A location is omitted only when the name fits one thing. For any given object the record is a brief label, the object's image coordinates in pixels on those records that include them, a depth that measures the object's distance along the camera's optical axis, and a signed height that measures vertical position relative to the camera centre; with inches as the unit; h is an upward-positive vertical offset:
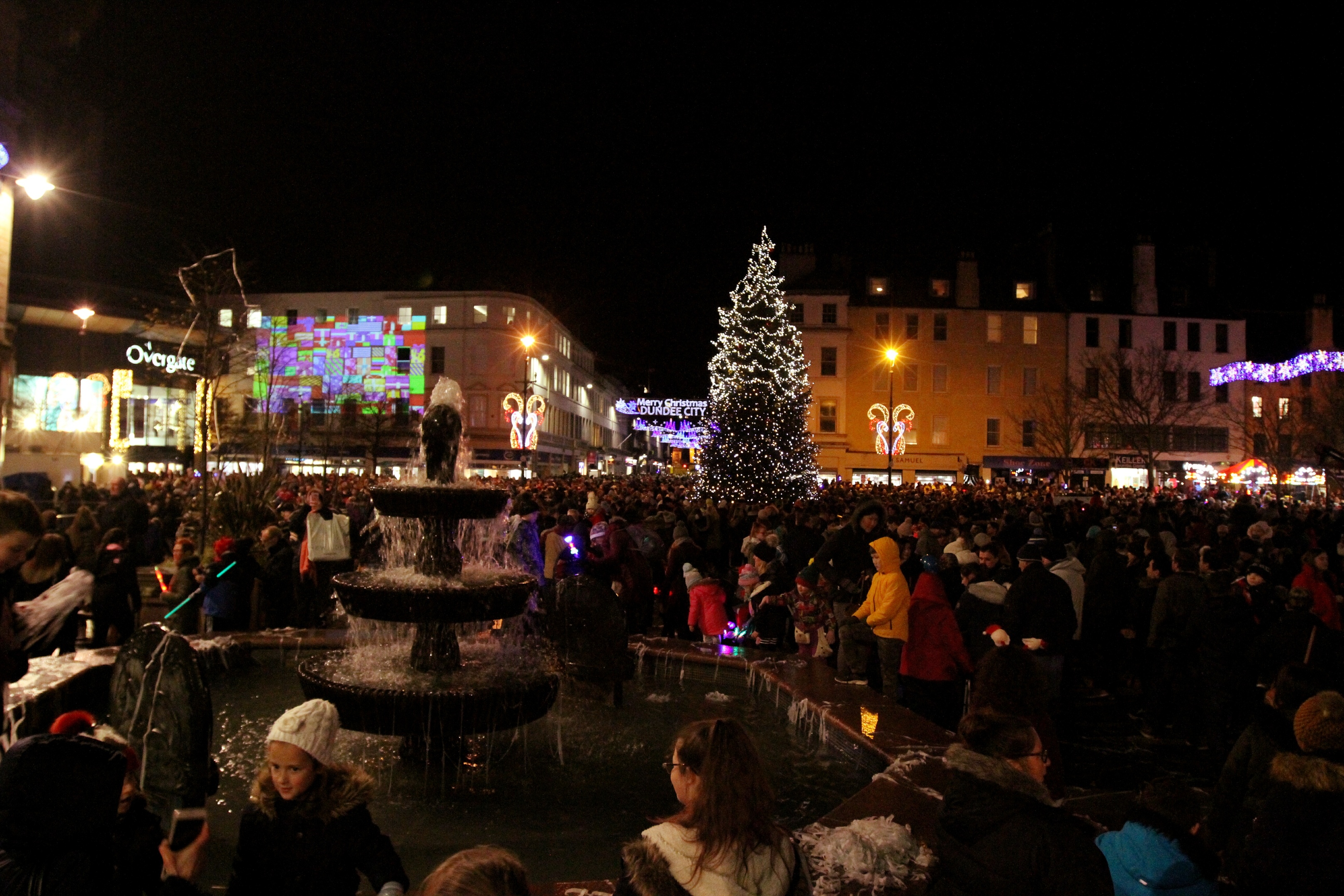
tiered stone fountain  251.3 -51.5
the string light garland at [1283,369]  1304.1 +173.9
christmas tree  1256.8 +86.4
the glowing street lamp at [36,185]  607.5 +189.7
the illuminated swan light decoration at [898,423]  1720.0 +103.1
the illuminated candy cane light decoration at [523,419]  1299.2 +76.9
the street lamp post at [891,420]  1232.9 +80.6
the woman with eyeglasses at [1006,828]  104.0 -42.8
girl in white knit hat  121.1 -49.4
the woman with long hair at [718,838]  96.2 -39.8
